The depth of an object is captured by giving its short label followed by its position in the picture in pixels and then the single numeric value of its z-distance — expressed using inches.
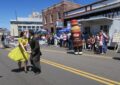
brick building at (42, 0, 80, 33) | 581.1
